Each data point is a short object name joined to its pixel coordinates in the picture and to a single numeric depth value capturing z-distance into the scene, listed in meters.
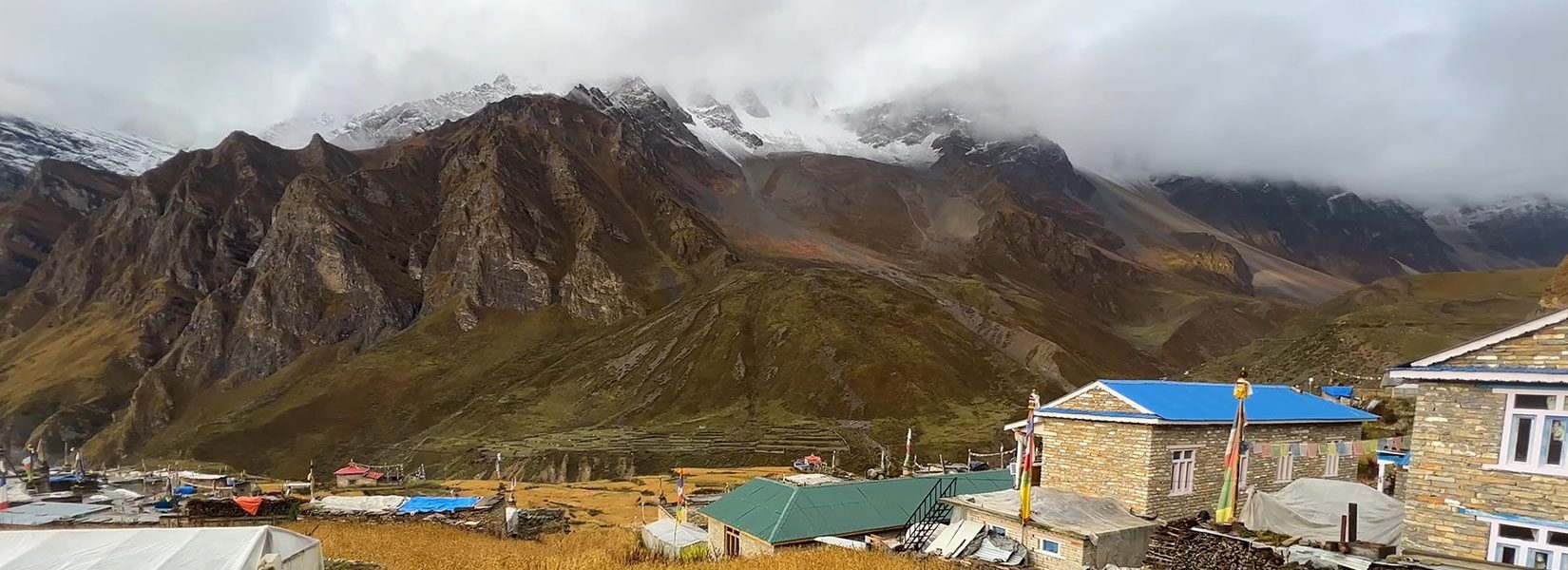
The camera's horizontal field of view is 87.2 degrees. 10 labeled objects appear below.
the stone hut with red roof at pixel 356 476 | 58.18
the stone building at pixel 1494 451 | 16.59
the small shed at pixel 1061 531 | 23.03
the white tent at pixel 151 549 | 14.50
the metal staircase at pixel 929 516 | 25.33
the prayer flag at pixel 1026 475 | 22.50
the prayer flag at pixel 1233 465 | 20.64
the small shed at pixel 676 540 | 29.33
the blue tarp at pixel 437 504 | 38.59
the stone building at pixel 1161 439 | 26.14
